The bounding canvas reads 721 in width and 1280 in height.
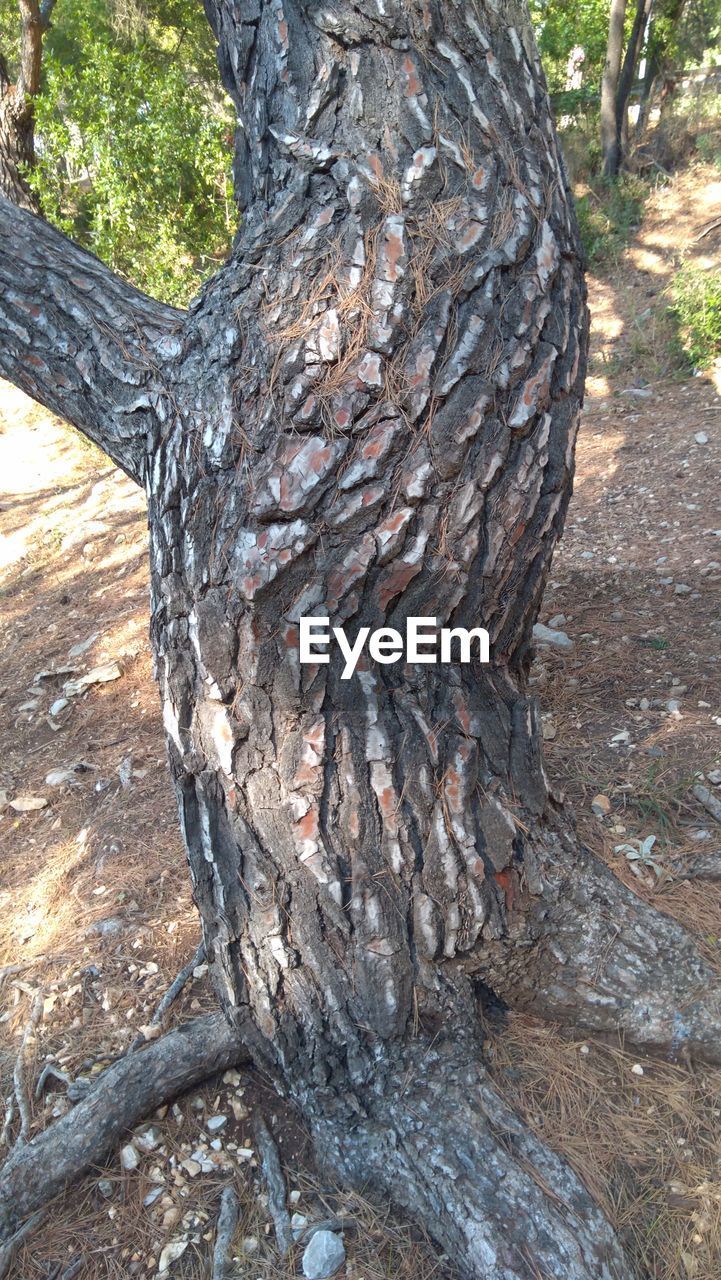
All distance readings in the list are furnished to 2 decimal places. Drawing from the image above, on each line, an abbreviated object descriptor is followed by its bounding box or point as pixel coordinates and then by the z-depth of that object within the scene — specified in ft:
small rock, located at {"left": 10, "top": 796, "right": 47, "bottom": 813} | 9.90
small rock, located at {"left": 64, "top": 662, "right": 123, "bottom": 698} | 11.91
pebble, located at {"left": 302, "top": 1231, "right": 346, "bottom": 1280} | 5.30
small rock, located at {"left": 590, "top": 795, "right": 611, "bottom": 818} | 7.63
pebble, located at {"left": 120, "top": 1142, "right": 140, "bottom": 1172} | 5.99
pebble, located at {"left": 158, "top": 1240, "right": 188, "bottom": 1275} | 5.44
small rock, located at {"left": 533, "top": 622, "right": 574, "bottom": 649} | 10.22
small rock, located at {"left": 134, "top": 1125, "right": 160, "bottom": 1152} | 6.09
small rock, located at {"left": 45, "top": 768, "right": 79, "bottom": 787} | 10.16
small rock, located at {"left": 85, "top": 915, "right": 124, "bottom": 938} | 7.68
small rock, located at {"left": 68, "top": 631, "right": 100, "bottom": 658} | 12.94
